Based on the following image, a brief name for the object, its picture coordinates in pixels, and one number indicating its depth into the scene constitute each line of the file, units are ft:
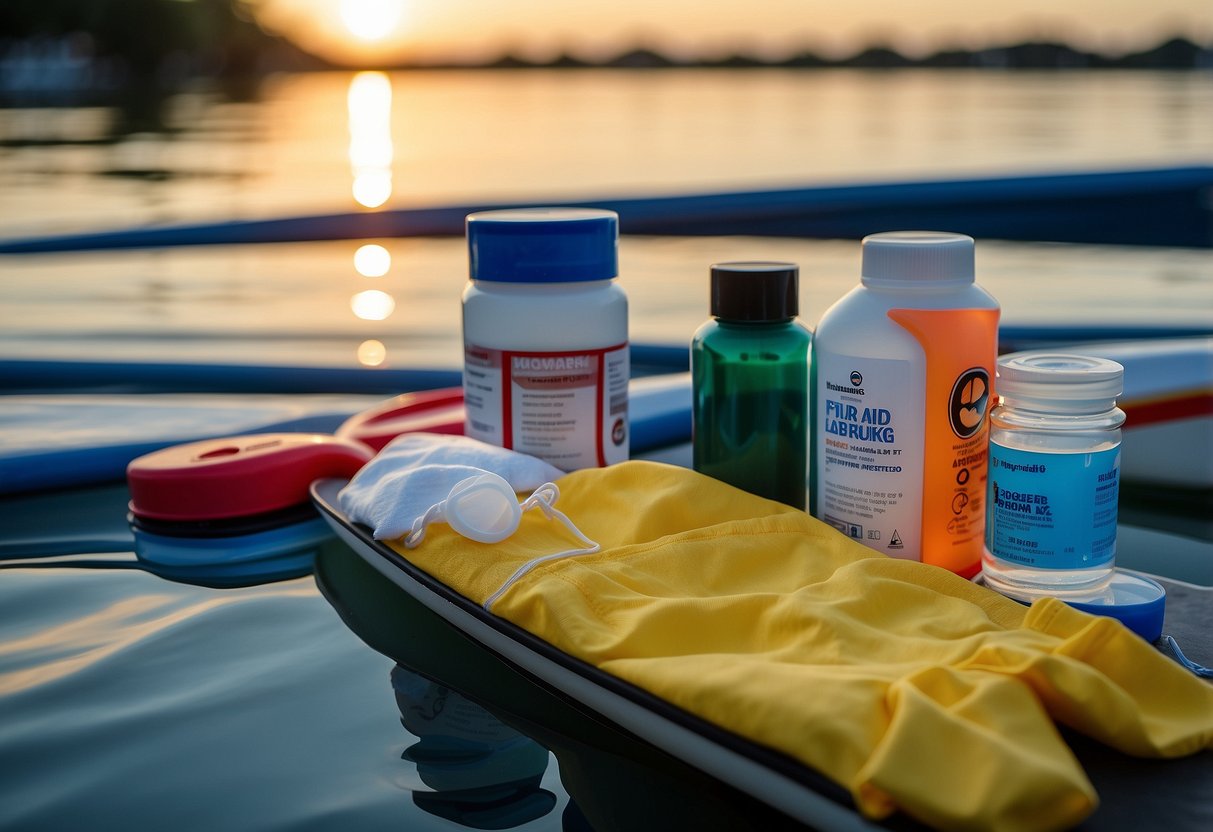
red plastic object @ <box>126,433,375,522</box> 4.09
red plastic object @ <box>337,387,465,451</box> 4.66
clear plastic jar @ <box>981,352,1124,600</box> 2.77
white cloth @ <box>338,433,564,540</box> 3.23
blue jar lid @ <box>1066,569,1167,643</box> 2.75
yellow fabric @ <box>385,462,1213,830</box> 1.96
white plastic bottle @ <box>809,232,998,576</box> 2.89
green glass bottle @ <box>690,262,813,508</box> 3.28
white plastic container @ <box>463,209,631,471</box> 3.50
